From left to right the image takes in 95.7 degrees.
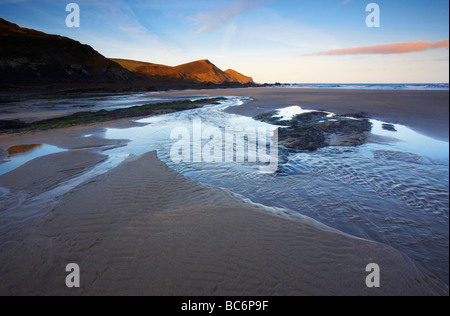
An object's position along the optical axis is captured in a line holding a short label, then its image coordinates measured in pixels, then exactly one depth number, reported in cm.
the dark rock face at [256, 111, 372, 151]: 881
